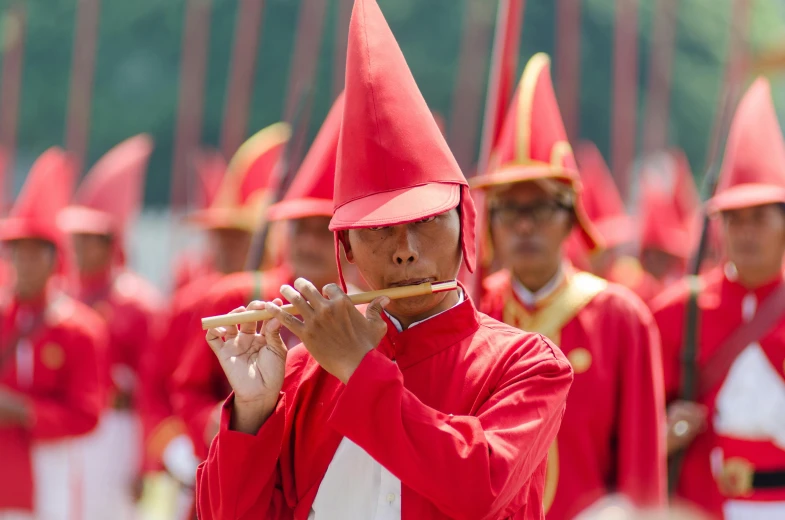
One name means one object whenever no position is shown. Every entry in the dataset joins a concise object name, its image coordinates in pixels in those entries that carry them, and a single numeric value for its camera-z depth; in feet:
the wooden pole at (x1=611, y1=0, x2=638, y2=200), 91.45
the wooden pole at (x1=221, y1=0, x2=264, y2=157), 45.34
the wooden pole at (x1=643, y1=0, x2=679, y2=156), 74.90
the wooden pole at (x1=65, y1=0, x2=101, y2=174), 72.61
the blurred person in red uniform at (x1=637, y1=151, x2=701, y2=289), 61.46
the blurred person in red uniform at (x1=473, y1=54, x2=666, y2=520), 25.46
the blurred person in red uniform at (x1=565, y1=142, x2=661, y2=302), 58.54
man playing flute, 15.08
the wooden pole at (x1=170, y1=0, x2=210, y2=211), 86.28
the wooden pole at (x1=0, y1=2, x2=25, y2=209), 82.14
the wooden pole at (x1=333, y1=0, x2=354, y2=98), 51.03
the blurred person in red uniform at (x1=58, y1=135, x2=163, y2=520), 50.93
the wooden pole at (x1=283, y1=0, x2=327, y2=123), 36.43
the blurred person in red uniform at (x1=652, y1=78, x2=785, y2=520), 29.94
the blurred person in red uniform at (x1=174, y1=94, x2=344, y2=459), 30.83
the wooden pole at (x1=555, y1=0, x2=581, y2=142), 71.39
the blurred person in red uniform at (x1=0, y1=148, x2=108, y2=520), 40.14
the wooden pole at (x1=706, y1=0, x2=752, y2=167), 38.43
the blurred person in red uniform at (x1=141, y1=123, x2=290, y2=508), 38.14
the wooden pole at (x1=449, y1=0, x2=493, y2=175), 104.68
